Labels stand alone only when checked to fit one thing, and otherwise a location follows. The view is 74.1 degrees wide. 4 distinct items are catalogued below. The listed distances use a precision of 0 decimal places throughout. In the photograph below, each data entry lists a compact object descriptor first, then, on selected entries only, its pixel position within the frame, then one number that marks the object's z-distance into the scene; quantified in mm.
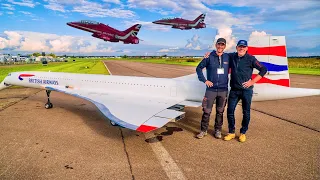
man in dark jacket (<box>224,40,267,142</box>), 6434
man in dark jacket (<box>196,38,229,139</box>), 6730
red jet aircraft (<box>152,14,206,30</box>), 23850
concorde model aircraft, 6715
